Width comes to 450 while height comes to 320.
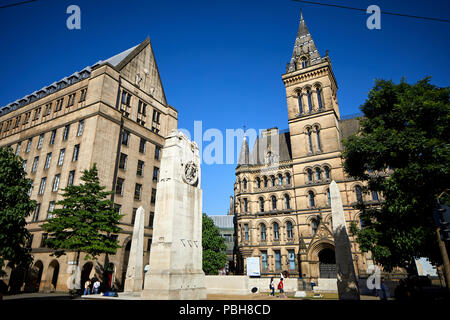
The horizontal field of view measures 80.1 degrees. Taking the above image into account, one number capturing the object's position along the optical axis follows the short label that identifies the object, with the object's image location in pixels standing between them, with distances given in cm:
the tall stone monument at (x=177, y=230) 1184
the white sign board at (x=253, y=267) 3741
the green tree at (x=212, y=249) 4278
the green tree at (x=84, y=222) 2092
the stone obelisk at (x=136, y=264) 1905
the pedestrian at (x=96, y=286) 2081
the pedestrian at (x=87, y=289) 1962
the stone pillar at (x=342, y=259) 1502
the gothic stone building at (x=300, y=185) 3638
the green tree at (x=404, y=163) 1330
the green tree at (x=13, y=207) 2188
